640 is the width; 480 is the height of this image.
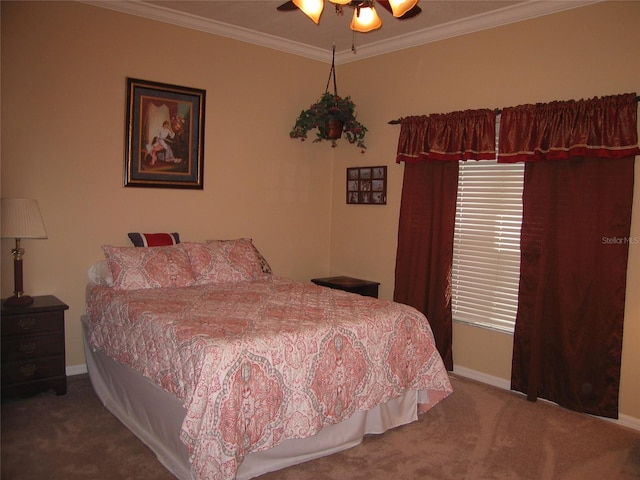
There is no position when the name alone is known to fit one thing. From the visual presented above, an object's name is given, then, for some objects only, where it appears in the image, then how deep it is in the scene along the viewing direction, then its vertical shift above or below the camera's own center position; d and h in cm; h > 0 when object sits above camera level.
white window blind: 368 -22
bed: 212 -78
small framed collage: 454 +24
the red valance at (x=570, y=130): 303 +57
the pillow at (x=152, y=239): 377 -28
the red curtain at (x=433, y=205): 381 +7
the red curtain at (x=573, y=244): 309 -17
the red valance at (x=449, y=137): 367 +60
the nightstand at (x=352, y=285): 439 -66
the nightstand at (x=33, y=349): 308 -95
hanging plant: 434 +78
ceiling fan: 235 +98
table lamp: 310 -18
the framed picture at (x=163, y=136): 381 +53
